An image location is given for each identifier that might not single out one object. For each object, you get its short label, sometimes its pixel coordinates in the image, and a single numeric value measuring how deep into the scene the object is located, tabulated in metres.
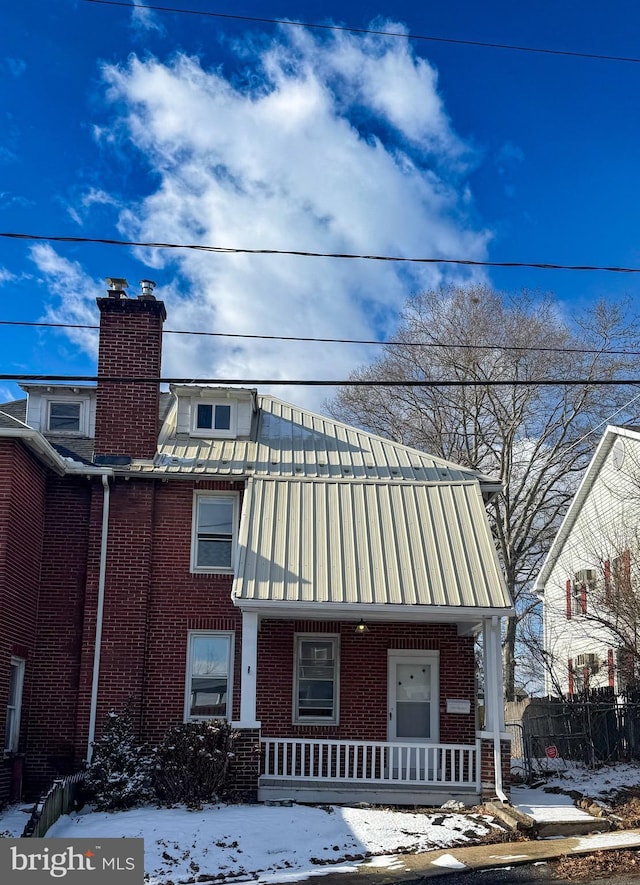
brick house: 14.96
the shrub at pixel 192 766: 13.84
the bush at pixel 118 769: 13.78
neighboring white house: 19.97
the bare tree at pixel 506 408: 29.31
